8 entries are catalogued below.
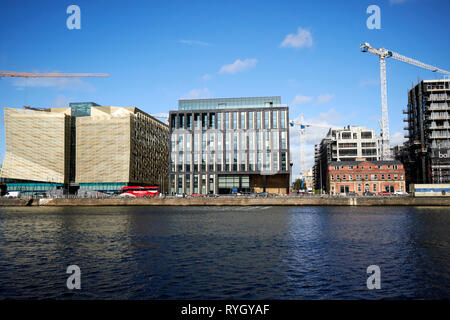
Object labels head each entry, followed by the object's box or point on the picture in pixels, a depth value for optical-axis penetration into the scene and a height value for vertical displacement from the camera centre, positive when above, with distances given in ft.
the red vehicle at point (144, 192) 416.42 -11.63
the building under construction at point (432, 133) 471.62 +59.97
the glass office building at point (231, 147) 474.49 +43.36
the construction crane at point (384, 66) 615.57 +188.01
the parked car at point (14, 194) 438.89 -12.65
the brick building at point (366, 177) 447.83 +3.05
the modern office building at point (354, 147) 621.31 +53.41
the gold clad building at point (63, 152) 533.96 +44.66
